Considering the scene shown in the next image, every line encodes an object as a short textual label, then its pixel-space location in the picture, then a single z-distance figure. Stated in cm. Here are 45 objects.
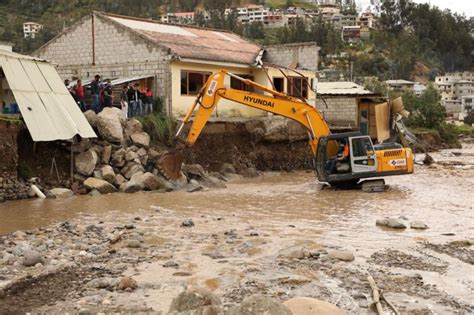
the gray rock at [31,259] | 915
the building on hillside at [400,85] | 7909
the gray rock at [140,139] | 2048
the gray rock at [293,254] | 1016
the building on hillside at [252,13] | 13400
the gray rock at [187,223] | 1319
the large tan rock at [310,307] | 612
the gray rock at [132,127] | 2067
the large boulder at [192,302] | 612
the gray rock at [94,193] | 1778
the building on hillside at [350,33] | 12118
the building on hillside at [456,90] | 8862
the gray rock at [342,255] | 1009
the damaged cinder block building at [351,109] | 3481
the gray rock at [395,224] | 1315
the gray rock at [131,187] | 1842
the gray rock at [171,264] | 952
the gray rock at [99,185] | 1800
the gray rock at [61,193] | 1714
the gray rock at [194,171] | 2095
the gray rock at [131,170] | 1929
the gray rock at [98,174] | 1861
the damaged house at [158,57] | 2462
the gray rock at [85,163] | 1847
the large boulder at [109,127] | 1961
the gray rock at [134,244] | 1081
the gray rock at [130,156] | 1967
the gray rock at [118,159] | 1942
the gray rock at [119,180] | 1877
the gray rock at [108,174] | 1859
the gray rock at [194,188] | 1939
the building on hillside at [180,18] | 11209
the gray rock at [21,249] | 976
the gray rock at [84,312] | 712
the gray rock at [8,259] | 925
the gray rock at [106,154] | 1919
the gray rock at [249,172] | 2429
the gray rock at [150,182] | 1867
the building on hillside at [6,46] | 3035
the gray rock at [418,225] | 1312
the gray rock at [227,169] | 2361
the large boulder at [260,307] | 538
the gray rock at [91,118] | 1958
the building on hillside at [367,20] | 13075
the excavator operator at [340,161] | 1912
